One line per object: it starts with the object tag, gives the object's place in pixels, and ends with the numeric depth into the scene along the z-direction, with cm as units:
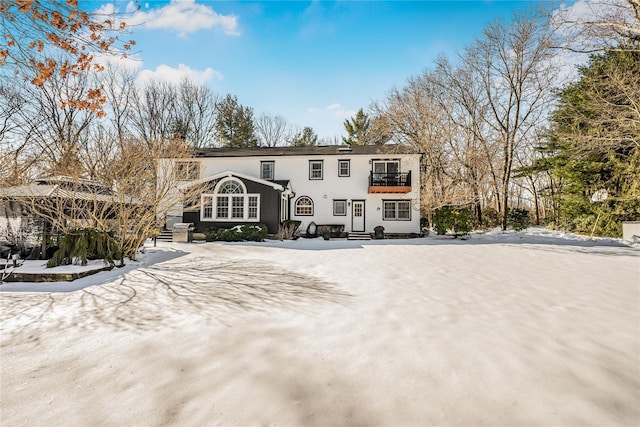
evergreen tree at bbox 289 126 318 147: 3812
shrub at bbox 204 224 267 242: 1708
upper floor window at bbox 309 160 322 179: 2191
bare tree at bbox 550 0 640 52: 1190
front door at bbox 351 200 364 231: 2142
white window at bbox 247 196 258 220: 1909
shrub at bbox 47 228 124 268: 794
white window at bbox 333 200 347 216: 2158
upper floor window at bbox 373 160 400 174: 2145
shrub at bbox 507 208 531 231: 2109
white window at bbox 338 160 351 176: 2175
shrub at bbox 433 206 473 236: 1841
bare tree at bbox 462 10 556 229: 2070
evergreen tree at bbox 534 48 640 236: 1366
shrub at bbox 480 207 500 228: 2315
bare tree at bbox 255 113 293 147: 3928
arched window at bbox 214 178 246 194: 1909
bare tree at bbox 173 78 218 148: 3225
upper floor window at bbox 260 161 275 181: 2214
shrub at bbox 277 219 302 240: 1847
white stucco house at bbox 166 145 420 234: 2098
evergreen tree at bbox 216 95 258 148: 3510
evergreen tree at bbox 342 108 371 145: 3609
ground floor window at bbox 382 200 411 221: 2116
